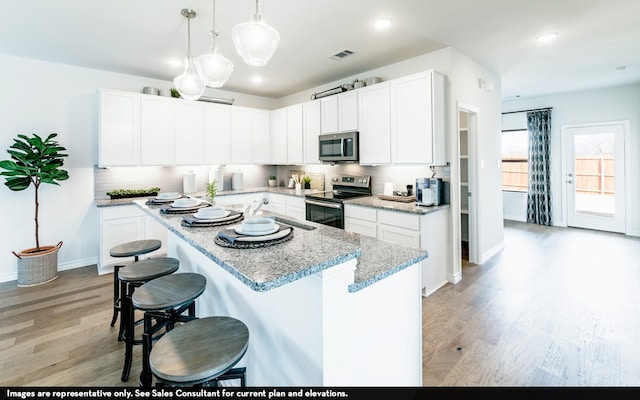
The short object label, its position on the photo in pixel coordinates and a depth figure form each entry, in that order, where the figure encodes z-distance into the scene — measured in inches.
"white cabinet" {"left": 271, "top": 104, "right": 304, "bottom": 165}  203.3
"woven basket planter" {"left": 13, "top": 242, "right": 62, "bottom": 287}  143.6
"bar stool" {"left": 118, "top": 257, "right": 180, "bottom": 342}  82.4
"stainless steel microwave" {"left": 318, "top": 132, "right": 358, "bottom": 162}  164.4
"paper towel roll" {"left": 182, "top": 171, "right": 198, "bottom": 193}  191.9
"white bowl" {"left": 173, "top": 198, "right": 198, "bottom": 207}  94.0
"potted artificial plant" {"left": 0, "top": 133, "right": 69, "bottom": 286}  138.5
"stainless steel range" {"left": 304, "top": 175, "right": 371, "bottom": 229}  156.4
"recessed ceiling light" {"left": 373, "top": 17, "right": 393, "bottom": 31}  112.4
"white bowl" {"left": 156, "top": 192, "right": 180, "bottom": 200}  111.0
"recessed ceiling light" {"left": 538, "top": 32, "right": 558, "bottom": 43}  128.5
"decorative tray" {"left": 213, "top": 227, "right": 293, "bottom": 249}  53.4
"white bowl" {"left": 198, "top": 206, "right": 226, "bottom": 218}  76.8
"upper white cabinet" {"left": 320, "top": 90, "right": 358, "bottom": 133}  165.0
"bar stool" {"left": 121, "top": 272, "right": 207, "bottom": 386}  64.3
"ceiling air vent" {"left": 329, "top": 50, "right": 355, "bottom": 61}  145.1
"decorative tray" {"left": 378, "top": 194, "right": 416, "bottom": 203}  148.5
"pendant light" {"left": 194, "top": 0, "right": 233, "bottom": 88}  92.4
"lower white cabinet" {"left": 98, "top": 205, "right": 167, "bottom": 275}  154.2
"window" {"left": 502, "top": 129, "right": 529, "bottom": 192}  281.6
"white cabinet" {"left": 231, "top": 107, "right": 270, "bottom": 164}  207.2
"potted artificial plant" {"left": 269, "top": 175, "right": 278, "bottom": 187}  234.4
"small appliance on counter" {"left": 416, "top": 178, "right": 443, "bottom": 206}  138.7
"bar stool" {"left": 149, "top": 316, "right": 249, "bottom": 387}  44.7
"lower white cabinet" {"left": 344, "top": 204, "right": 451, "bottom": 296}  128.0
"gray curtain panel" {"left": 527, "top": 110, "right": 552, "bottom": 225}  260.2
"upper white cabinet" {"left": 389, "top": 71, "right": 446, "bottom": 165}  132.8
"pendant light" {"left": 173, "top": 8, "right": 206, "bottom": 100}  106.0
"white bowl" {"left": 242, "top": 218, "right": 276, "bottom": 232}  58.3
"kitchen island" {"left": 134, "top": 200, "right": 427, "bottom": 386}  46.2
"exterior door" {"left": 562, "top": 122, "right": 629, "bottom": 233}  231.8
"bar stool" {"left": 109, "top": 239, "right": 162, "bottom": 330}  99.5
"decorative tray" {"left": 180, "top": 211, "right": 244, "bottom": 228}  72.1
